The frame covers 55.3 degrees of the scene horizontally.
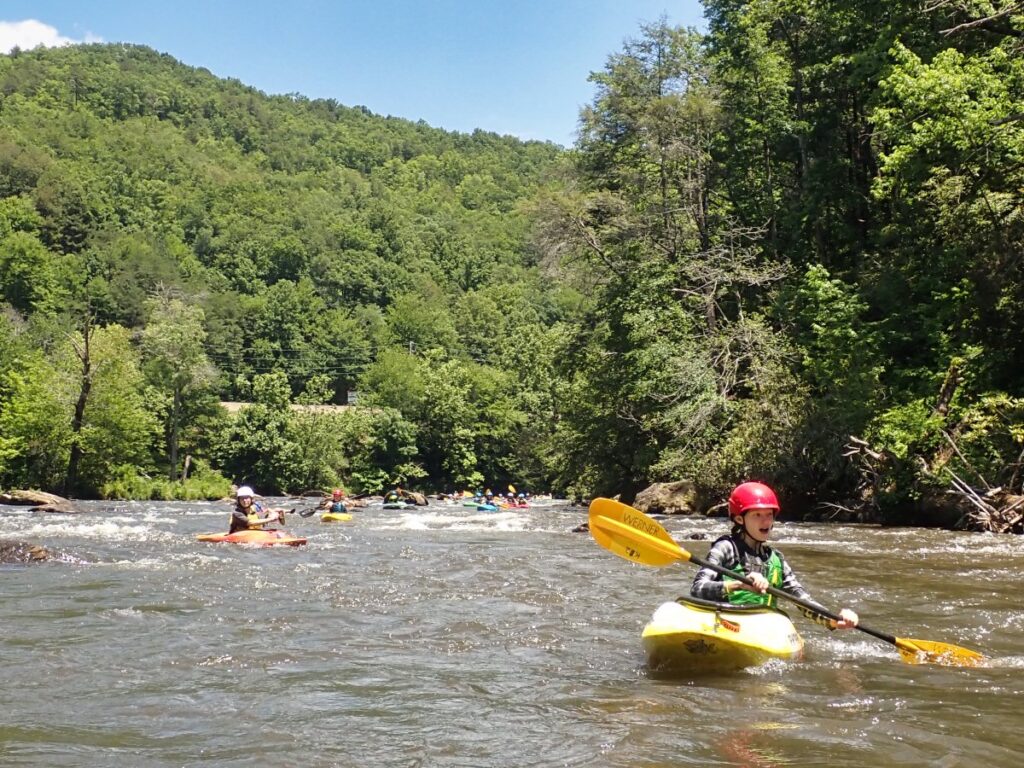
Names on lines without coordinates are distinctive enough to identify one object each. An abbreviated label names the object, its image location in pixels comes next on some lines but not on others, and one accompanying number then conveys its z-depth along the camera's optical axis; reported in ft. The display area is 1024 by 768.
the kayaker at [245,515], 46.57
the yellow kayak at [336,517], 70.53
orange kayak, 44.24
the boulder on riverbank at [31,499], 86.99
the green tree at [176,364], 142.31
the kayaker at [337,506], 76.18
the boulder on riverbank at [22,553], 34.65
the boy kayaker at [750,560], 19.60
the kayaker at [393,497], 102.34
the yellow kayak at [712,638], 18.43
